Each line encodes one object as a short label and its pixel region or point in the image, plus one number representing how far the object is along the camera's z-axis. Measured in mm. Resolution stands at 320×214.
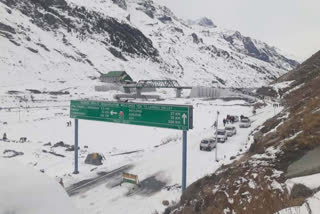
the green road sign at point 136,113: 17516
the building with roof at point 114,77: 111825
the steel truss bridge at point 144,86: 101500
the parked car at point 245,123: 40844
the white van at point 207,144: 27516
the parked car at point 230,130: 34997
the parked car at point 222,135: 31203
